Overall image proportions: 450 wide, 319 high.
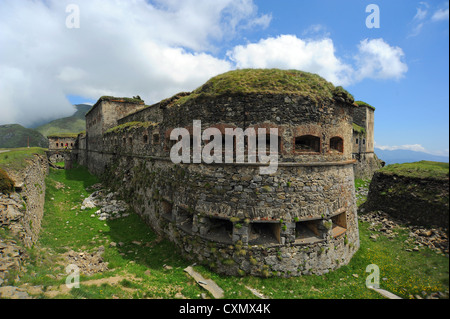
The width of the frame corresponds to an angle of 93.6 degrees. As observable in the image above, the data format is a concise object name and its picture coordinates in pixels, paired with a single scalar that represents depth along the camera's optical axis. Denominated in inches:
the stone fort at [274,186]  308.0
